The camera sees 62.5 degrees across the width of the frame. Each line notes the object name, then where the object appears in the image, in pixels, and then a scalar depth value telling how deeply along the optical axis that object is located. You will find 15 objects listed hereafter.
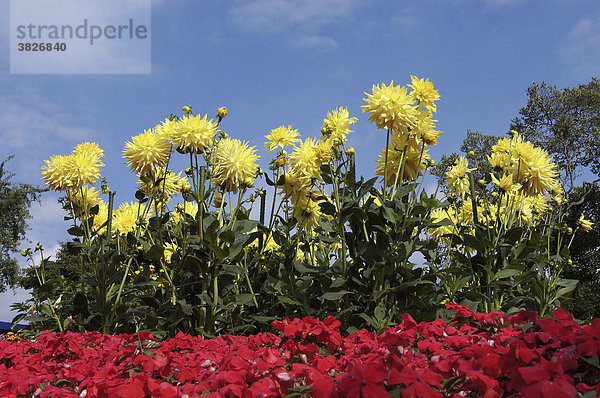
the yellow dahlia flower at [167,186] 3.64
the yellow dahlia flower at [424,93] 3.07
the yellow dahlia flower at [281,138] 3.45
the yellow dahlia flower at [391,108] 2.92
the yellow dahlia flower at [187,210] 4.05
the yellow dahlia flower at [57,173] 3.51
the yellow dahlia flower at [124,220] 4.40
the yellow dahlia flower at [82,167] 3.52
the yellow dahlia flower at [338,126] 3.17
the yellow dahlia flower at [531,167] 3.55
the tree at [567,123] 17.62
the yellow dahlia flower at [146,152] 3.21
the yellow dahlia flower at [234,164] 3.14
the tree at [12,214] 23.77
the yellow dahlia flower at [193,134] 3.02
